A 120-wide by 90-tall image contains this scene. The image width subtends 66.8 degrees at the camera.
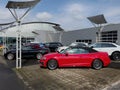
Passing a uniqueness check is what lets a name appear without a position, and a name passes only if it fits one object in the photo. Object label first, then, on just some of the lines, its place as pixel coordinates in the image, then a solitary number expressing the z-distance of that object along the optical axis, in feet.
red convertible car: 18.15
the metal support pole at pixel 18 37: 20.00
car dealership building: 47.03
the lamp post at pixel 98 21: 47.39
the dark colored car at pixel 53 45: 43.55
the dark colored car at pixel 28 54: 29.03
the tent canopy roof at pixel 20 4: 20.20
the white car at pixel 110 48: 25.78
